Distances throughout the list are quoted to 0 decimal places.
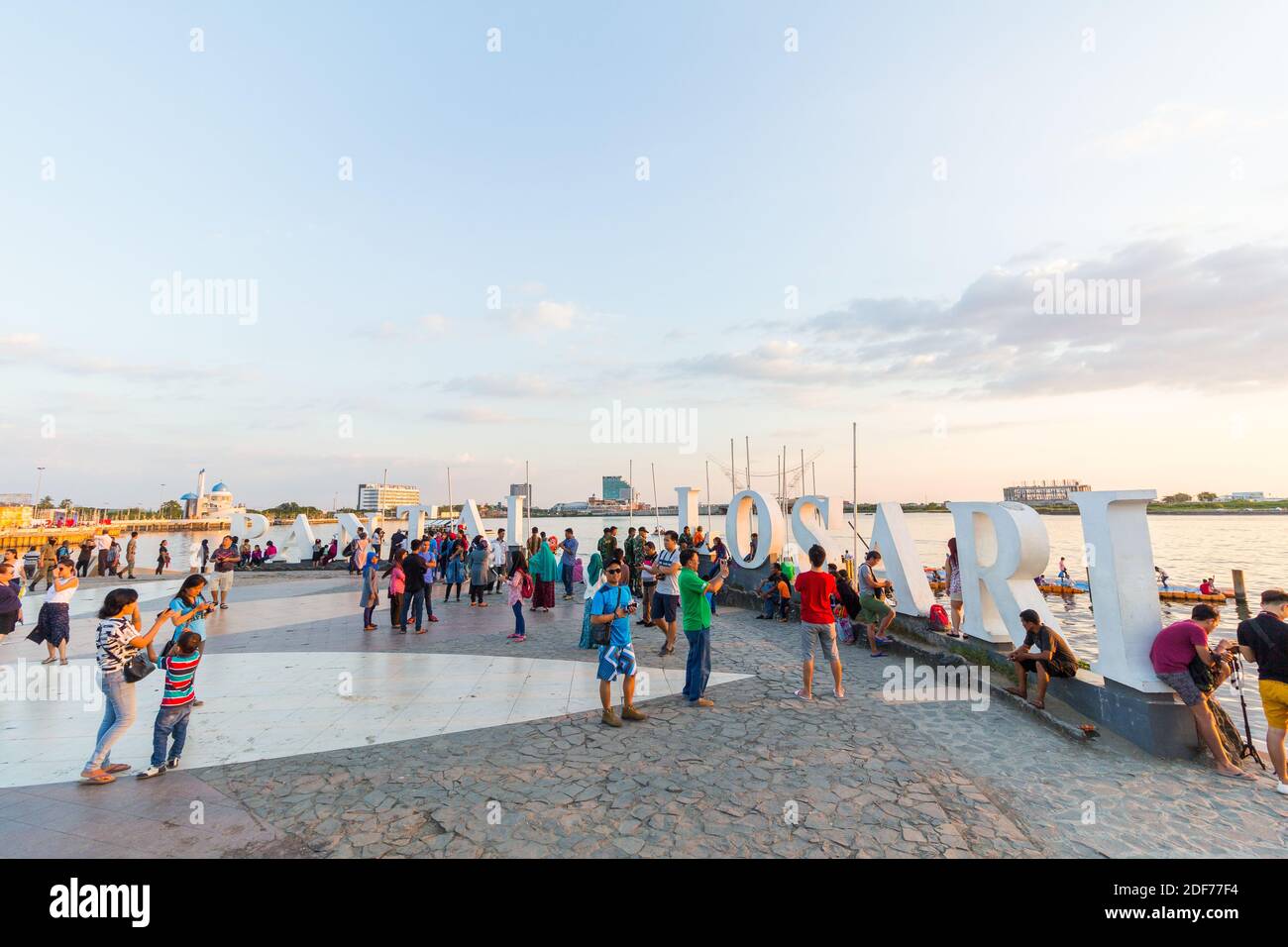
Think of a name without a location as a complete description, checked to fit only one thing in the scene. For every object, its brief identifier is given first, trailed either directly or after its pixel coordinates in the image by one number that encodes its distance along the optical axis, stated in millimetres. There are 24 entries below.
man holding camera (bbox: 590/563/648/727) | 6160
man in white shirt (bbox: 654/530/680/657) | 9328
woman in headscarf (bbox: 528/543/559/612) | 12836
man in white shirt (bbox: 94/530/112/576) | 20781
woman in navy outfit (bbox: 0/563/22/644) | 8383
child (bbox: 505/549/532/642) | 10258
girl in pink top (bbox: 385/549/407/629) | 11211
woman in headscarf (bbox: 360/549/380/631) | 11586
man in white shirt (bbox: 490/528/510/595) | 17705
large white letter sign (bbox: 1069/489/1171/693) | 5891
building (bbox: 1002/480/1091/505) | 74062
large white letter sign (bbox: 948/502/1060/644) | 7766
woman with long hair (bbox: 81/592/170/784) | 4836
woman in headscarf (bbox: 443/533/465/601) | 15695
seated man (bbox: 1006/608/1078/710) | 6703
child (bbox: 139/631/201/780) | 4941
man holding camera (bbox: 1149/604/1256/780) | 5465
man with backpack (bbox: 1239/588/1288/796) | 5012
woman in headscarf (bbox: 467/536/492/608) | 14492
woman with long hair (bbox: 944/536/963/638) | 10164
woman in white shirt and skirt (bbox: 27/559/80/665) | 8344
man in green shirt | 6883
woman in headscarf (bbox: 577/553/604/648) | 13250
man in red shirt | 7129
